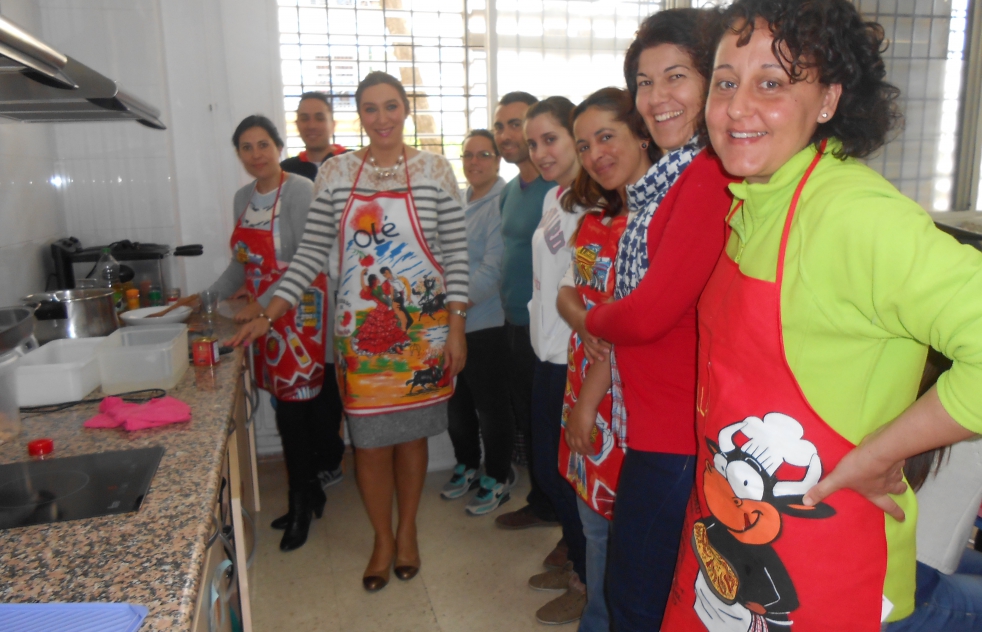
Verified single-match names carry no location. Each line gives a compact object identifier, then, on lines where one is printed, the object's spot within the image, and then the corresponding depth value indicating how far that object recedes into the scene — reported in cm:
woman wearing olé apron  197
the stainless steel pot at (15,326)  128
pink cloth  132
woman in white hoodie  184
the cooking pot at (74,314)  179
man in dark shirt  279
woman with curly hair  71
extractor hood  92
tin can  174
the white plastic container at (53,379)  144
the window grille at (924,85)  316
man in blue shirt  241
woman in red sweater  109
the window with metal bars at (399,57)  312
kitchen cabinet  80
